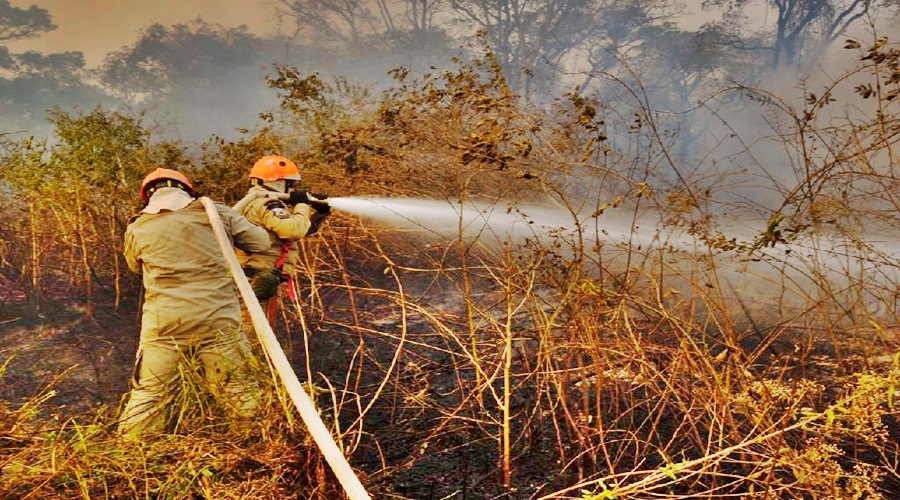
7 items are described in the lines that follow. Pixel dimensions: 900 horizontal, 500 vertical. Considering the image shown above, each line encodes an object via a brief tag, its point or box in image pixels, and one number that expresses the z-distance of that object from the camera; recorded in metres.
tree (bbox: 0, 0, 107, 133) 26.17
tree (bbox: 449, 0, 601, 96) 23.62
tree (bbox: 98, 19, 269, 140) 28.59
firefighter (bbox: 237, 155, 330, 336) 4.15
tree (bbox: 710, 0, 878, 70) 18.89
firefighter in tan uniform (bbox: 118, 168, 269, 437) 3.19
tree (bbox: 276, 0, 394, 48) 25.36
